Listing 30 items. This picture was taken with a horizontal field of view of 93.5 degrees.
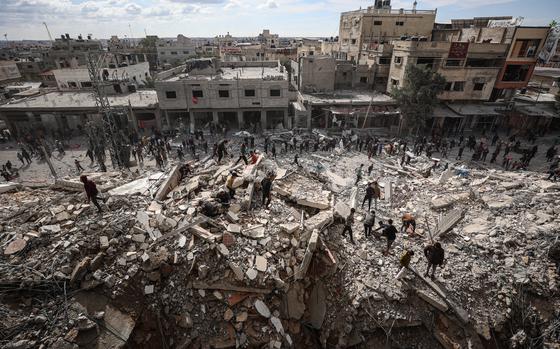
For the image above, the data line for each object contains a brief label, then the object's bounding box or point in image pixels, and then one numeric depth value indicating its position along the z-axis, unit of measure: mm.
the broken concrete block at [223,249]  7233
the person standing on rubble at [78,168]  15948
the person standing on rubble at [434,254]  7215
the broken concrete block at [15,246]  6762
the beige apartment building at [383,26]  31781
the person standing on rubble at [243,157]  12031
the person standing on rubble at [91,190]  7720
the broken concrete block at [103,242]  7136
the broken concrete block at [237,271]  6988
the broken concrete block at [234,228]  7809
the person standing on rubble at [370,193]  11016
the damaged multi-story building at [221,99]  24141
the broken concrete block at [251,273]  7004
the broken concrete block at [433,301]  7160
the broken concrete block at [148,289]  6895
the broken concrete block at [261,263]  7176
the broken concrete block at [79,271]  6457
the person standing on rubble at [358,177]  14197
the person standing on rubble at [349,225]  8894
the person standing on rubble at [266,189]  9109
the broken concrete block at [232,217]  8291
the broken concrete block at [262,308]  6850
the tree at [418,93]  21266
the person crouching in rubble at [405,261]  7738
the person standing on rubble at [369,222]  8906
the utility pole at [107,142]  14142
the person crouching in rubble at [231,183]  9383
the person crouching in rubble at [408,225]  9203
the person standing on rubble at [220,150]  13078
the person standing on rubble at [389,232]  8211
